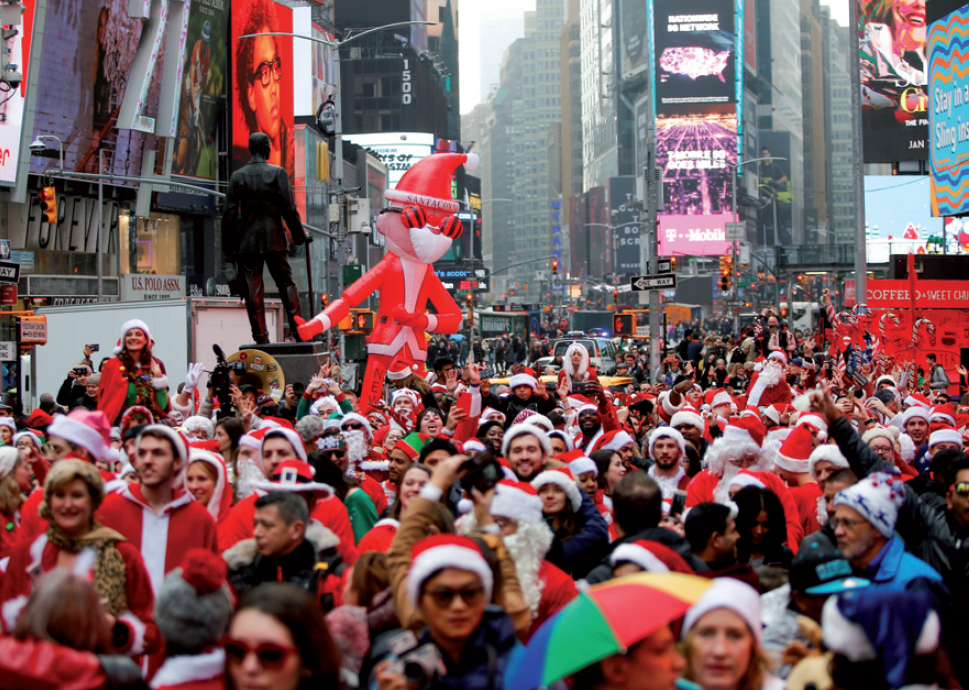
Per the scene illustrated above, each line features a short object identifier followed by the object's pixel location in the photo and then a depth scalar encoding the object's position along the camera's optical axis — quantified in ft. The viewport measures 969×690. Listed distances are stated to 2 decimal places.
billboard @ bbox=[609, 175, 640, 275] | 483.10
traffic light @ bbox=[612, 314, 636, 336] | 169.35
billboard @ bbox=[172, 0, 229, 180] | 129.49
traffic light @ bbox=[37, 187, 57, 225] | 84.38
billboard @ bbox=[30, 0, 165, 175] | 109.81
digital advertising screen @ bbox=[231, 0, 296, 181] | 139.03
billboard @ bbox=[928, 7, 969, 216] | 89.04
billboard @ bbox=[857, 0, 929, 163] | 150.82
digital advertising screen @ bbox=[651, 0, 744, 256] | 348.59
